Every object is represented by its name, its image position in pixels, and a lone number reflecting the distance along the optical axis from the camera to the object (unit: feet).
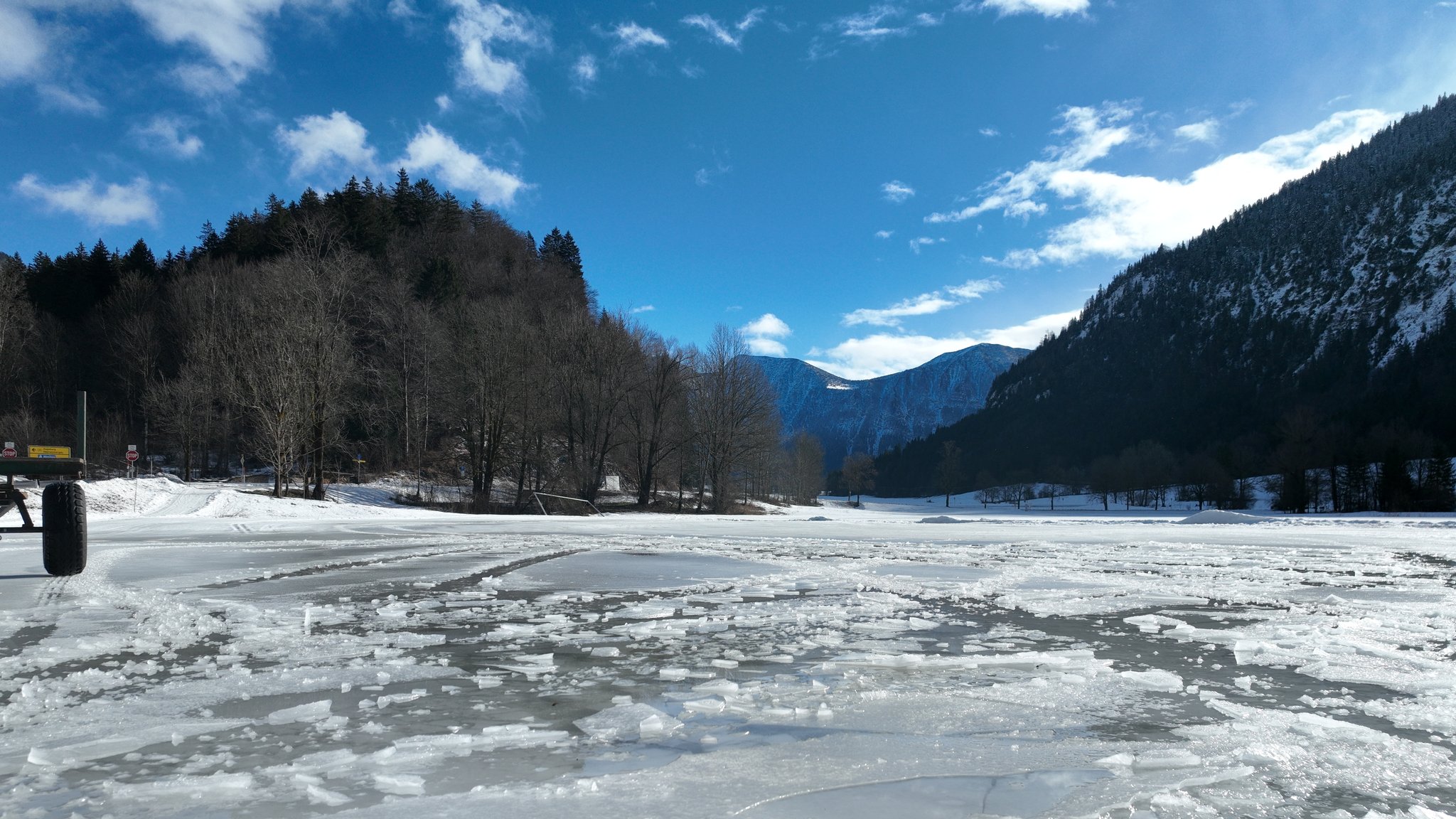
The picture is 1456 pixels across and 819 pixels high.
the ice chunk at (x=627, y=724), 10.99
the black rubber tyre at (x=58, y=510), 25.00
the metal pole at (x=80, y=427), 22.91
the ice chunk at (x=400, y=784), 8.69
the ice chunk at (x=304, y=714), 11.44
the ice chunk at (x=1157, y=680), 14.01
